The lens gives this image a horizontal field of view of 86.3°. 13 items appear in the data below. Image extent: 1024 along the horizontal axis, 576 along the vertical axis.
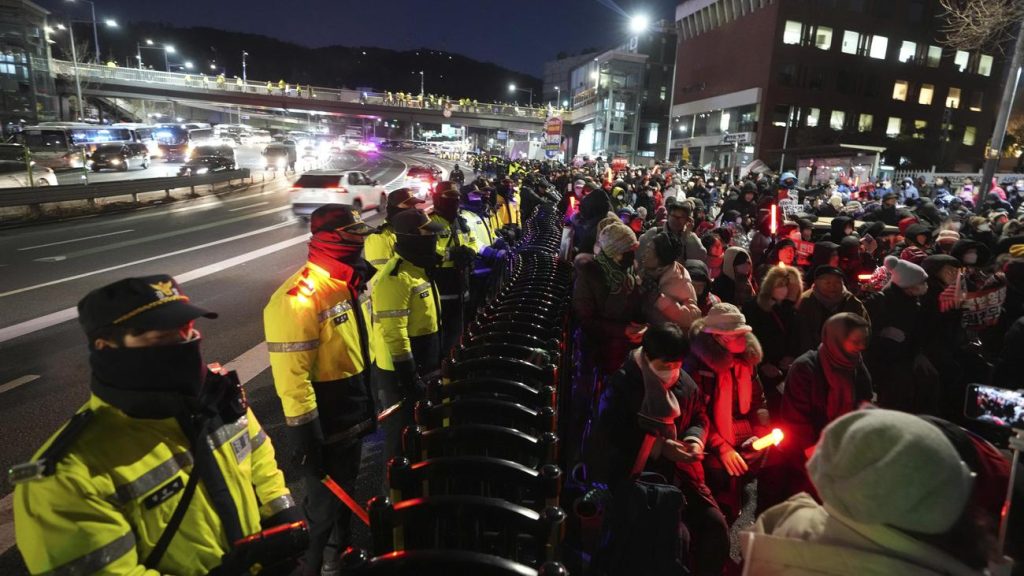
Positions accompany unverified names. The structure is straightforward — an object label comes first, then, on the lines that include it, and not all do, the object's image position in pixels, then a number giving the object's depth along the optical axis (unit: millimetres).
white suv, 20328
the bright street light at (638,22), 53231
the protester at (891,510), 1371
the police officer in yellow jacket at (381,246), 5375
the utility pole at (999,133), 13008
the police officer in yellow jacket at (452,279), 5668
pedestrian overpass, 52562
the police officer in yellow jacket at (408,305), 4070
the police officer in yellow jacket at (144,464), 1551
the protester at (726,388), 3447
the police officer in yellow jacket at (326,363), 3055
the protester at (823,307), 4668
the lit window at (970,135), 58438
